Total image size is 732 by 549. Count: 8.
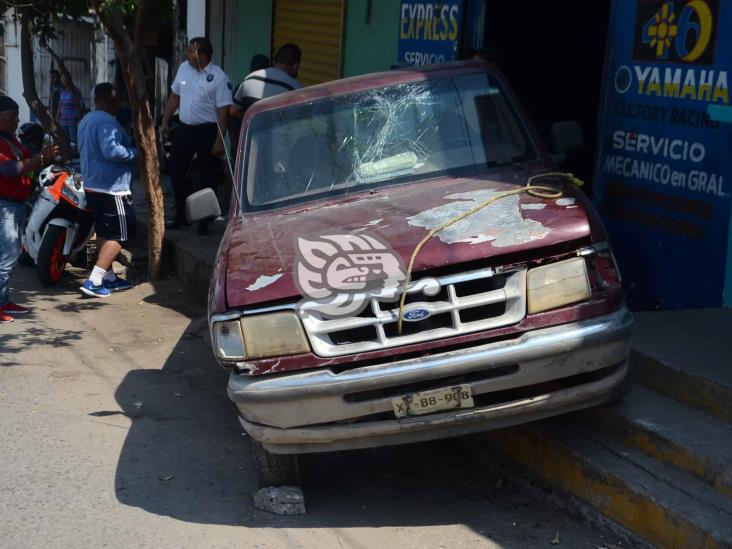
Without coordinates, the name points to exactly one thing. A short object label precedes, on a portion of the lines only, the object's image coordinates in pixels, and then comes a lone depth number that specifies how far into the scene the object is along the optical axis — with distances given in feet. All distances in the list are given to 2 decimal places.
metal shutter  37.52
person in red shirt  25.55
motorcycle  29.66
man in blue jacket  28.07
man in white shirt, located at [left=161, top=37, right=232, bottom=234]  32.24
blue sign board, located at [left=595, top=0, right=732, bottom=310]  19.93
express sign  30.22
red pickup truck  13.85
